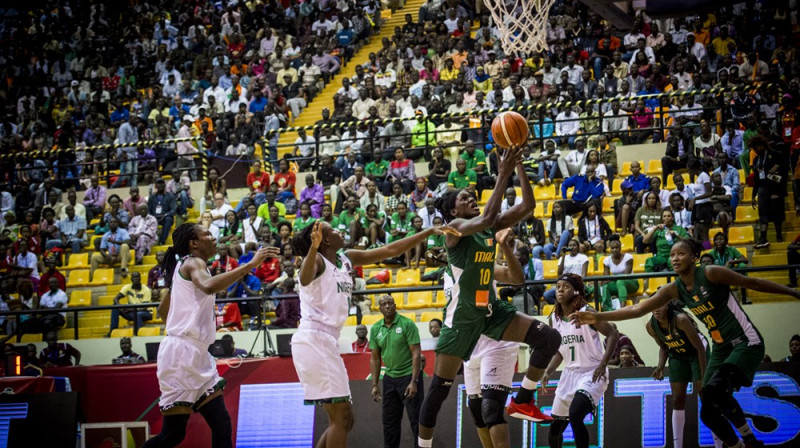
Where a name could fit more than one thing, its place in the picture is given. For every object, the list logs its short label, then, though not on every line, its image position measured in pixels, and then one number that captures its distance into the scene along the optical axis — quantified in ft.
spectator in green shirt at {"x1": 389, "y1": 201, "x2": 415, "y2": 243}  55.72
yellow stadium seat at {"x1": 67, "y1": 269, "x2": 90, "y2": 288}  61.05
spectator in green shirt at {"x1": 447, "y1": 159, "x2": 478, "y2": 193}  58.29
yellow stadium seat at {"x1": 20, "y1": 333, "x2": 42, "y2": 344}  56.22
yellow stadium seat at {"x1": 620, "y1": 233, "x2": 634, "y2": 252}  51.93
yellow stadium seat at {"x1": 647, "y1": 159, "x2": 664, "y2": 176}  57.88
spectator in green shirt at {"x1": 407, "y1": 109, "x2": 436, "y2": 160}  63.57
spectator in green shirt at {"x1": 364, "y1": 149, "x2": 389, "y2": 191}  62.34
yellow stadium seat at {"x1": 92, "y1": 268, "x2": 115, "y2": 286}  60.70
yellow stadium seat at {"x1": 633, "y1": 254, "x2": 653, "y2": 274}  48.83
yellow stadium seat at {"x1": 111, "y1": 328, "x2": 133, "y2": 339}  53.26
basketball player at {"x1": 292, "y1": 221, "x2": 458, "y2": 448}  24.31
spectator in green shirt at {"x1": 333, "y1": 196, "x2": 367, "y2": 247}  56.29
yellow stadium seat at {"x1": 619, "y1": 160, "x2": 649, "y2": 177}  58.85
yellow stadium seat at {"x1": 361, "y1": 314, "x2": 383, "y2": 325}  49.55
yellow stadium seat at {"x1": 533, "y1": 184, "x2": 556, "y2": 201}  57.57
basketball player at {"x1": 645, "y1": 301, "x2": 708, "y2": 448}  30.94
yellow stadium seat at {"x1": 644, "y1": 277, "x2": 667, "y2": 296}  47.75
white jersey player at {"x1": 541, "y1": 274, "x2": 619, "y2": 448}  29.94
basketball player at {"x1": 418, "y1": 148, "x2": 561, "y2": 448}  25.77
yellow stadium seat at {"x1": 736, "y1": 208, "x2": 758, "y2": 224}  51.63
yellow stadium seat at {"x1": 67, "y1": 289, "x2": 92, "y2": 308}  58.80
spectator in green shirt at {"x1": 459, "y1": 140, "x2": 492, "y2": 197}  59.93
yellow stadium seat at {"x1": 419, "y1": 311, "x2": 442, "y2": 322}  48.42
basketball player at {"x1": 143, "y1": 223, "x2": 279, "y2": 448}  25.39
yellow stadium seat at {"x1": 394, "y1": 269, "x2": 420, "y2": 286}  53.11
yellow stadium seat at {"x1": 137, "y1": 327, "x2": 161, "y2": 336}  52.39
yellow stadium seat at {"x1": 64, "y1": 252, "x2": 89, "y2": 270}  62.95
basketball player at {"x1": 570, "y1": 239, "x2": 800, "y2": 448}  25.40
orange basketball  25.72
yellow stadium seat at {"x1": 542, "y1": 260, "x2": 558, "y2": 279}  49.67
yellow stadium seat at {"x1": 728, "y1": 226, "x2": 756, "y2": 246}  50.24
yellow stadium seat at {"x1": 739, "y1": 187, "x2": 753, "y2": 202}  53.31
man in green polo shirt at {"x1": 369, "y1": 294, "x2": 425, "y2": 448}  34.53
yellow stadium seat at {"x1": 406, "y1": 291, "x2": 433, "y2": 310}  51.65
